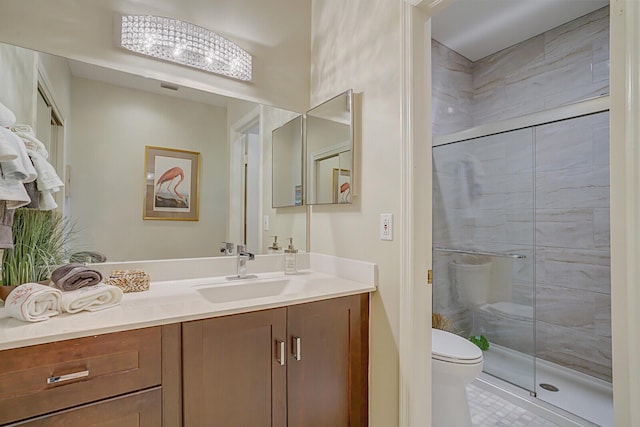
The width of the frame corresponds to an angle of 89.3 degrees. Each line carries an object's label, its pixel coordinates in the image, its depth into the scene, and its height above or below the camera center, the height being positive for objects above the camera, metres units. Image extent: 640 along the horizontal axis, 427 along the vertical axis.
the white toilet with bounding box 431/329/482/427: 1.64 -0.86
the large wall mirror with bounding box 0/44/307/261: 1.30 +0.32
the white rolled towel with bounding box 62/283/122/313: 0.97 -0.26
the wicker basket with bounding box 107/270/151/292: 1.30 -0.26
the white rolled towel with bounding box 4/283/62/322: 0.88 -0.25
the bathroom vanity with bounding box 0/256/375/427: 0.83 -0.45
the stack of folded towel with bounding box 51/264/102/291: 1.02 -0.20
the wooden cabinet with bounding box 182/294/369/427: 1.03 -0.55
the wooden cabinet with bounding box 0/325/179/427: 0.80 -0.44
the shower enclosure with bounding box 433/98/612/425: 2.31 -0.24
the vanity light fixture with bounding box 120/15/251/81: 1.42 +0.80
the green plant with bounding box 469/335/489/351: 2.63 -1.02
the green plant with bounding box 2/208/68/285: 1.04 -0.12
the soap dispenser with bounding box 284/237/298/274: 1.77 -0.25
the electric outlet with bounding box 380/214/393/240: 1.41 -0.04
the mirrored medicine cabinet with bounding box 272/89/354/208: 1.63 +0.34
